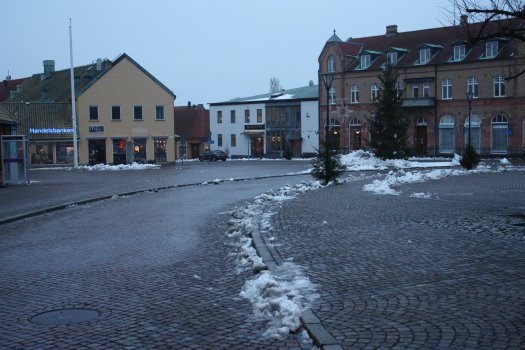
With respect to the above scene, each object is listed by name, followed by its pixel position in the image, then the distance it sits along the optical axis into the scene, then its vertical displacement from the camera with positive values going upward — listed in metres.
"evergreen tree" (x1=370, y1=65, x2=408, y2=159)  44.47 +1.44
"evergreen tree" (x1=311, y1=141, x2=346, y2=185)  25.03 -0.83
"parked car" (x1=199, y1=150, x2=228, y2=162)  76.25 -1.04
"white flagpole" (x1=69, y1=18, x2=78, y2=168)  52.01 +5.95
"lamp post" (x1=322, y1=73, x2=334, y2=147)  24.67 +0.48
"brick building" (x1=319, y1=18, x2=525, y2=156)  59.59 +5.85
